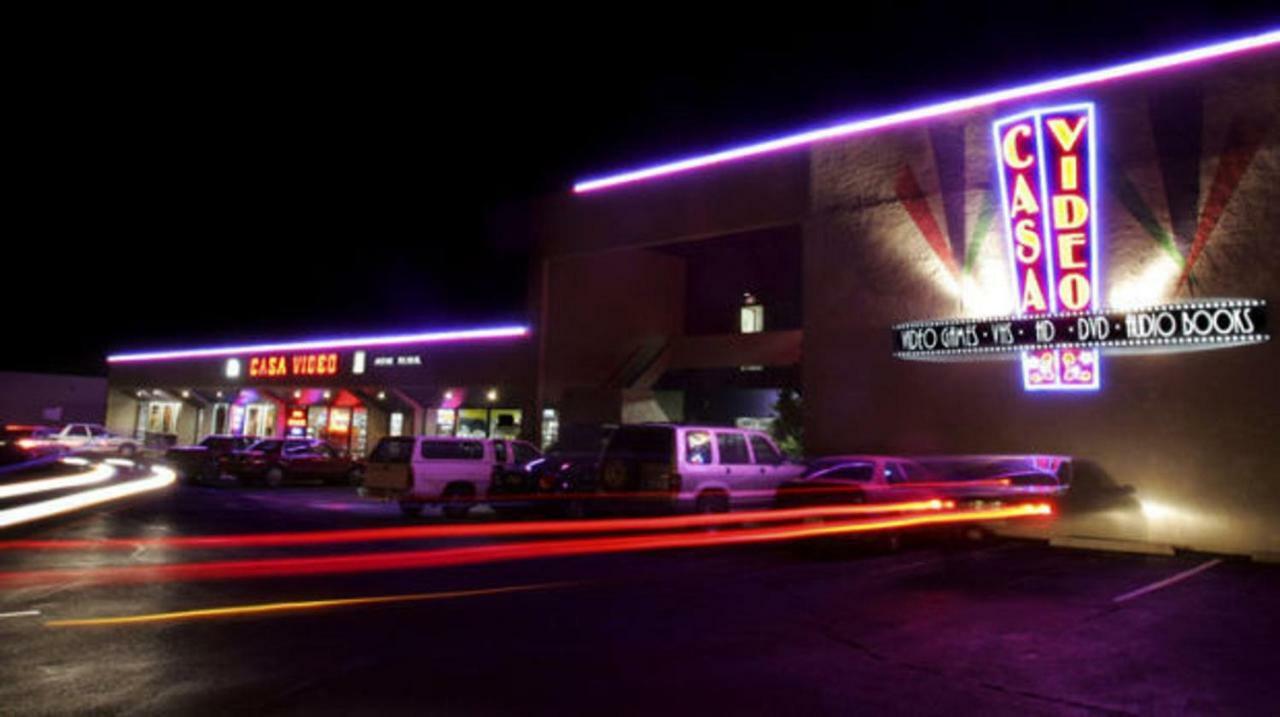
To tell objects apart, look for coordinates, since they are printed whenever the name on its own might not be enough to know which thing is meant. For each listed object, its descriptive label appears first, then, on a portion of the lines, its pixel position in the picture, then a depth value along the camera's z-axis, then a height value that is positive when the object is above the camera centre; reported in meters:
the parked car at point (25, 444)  28.16 -0.46
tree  24.67 +0.85
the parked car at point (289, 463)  25.56 -0.75
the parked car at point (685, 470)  14.44 -0.36
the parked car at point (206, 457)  25.73 -0.64
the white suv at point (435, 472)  17.75 -0.62
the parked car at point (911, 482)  14.17 -0.45
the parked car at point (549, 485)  17.48 -0.86
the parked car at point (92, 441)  33.62 -0.32
